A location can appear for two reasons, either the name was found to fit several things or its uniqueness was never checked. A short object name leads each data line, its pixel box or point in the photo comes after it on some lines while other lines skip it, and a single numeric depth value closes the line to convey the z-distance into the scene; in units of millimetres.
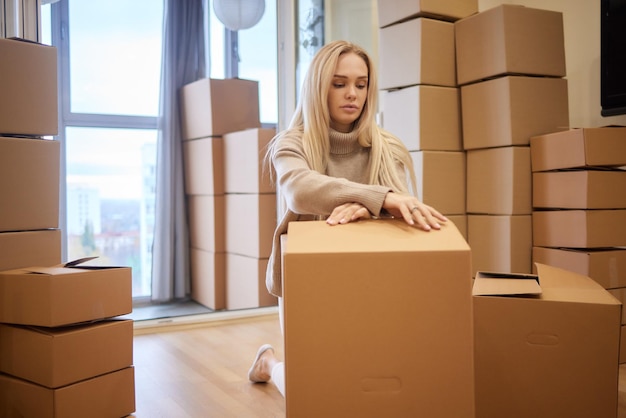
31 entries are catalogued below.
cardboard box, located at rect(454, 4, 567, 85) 2275
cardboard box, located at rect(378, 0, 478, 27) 2422
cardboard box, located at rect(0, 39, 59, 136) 1777
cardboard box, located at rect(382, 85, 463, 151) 2432
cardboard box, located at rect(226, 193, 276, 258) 3258
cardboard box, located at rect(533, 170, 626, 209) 2102
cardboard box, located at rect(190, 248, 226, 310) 3538
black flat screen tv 2238
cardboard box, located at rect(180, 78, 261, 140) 3424
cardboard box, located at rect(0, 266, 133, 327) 1566
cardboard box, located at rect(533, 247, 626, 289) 2094
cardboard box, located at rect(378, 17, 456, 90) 2426
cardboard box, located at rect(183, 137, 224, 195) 3469
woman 1510
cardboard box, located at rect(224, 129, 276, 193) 3197
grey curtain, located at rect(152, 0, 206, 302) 3676
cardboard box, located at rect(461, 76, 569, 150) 2285
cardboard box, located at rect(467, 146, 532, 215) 2293
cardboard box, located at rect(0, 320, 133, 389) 1563
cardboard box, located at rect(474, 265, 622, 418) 1276
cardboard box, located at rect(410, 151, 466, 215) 2426
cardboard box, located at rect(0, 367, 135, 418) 1573
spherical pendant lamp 3375
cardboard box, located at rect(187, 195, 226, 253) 3516
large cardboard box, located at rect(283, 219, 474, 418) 965
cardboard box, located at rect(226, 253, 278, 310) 3252
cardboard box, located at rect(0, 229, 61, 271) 1776
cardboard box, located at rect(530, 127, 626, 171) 2084
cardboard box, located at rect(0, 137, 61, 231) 1761
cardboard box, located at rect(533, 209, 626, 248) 2105
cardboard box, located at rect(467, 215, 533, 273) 2297
